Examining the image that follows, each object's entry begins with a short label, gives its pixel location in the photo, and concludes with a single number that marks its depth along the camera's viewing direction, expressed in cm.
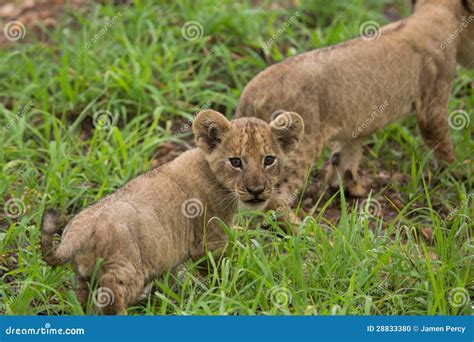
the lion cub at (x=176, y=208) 1256
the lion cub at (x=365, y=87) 1675
